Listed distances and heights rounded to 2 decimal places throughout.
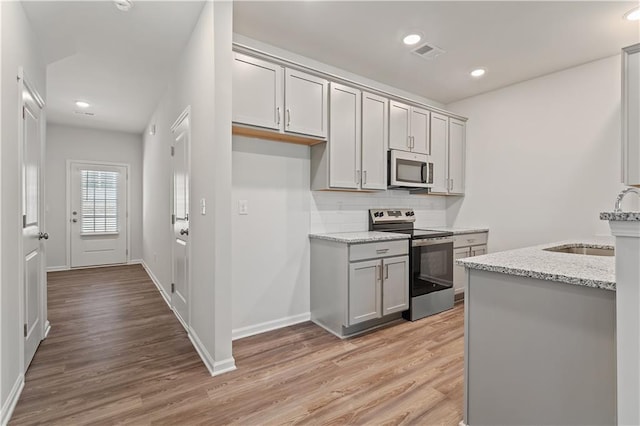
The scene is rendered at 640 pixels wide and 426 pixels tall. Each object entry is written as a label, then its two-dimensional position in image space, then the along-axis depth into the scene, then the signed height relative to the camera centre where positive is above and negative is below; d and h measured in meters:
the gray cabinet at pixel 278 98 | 2.46 +0.97
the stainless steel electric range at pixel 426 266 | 3.18 -0.58
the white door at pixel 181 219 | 2.85 -0.06
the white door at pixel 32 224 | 2.16 -0.09
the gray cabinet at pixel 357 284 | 2.75 -0.67
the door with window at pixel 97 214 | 5.81 -0.03
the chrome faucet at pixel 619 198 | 1.10 +0.05
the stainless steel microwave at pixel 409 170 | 3.42 +0.48
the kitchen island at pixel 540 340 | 1.18 -0.55
